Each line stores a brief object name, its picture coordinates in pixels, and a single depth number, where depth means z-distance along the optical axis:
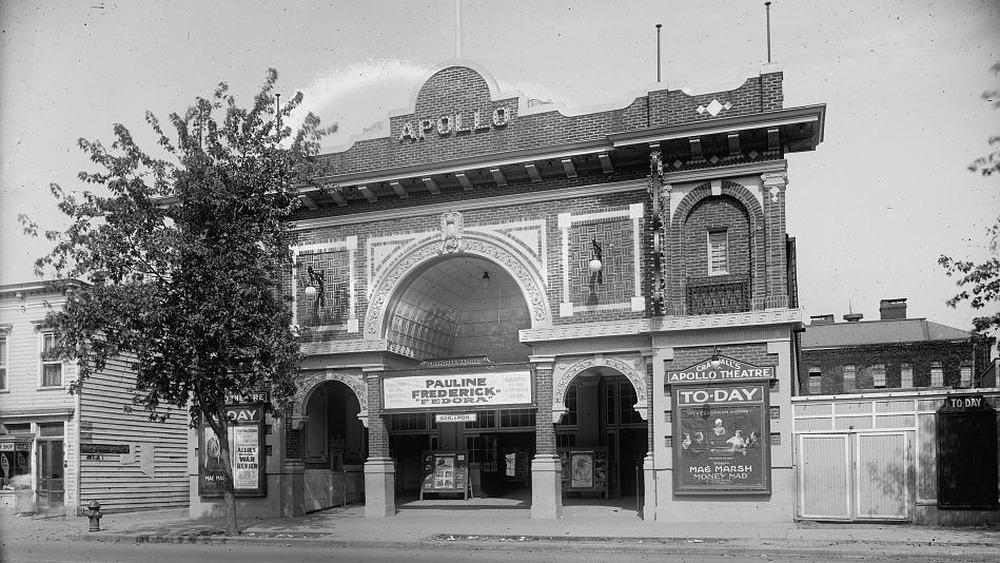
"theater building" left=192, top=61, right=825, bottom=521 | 22.38
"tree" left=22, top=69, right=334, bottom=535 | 20.11
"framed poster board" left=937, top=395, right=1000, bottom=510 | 20.52
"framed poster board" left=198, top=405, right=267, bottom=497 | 27.09
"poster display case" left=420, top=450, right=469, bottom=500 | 28.08
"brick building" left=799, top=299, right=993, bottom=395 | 58.20
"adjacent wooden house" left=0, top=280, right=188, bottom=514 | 30.47
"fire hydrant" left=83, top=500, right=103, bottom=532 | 24.17
